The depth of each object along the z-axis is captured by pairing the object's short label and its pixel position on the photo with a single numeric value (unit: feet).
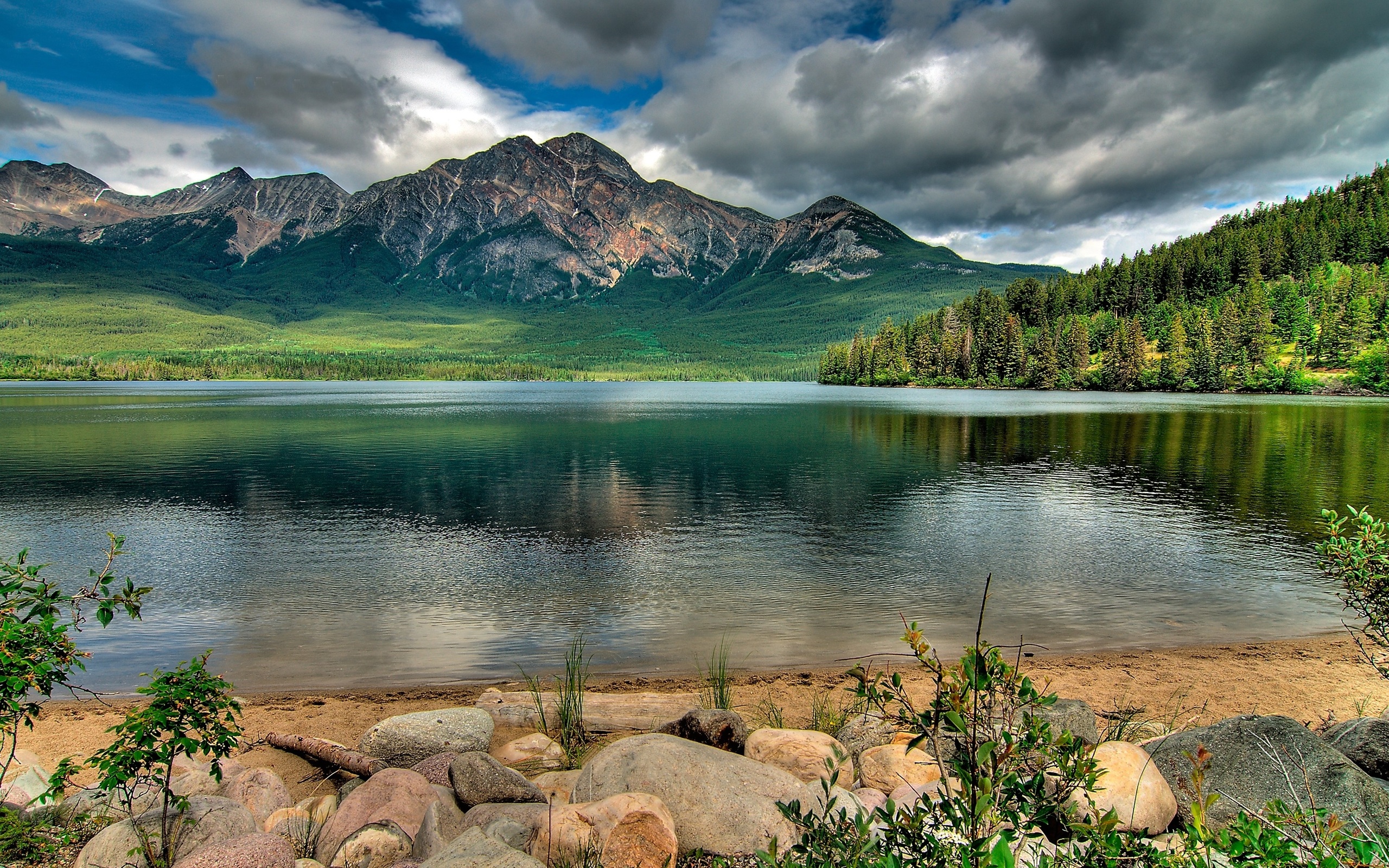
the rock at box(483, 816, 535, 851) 21.90
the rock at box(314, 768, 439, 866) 23.70
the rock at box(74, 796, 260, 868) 21.33
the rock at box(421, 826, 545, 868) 19.17
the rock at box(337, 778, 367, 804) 28.76
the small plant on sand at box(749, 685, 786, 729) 36.04
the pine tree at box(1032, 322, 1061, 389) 559.79
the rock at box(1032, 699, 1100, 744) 28.71
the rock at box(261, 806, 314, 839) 25.36
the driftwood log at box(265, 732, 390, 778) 30.66
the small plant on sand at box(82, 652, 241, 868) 19.92
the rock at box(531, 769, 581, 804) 27.20
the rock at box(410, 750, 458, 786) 28.81
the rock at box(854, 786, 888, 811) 24.18
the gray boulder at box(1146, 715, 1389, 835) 21.65
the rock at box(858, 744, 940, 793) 26.20
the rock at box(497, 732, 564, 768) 31.24
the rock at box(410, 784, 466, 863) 22.86
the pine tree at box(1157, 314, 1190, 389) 508.12
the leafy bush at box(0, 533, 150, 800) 18.22
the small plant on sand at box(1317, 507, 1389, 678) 27.04
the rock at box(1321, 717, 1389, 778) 24.82
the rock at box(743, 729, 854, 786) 28.25
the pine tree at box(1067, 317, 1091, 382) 560.61
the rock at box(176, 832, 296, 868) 20.17
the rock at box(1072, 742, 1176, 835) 22.90
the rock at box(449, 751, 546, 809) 25.96
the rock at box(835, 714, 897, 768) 30.53
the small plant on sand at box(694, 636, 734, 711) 38.11
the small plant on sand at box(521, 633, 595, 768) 33.12
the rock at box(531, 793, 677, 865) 20.61
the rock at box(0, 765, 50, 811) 24.71
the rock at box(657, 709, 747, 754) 30.99
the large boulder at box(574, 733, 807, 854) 23.27
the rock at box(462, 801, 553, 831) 23.76
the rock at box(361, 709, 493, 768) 31.63
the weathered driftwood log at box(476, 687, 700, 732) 35.09
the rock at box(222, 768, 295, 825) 26.86
